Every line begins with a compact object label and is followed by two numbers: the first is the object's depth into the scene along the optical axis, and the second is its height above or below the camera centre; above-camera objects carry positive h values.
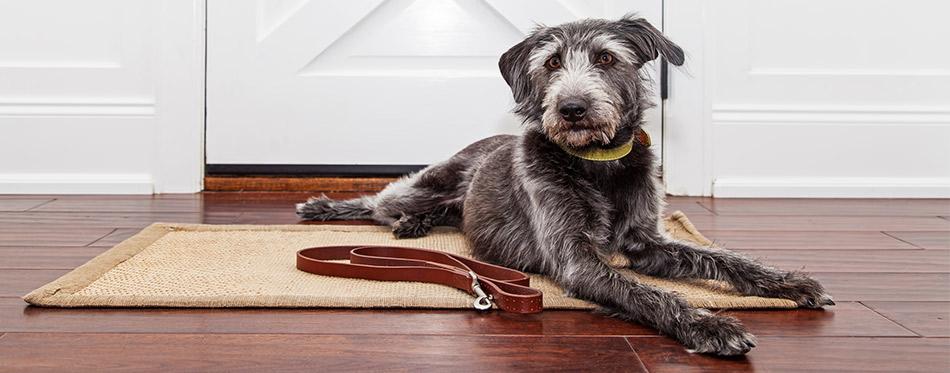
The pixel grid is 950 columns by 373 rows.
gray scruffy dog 1.99 +0.00
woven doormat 1.89 -0.27
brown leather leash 1.88 -0.23
